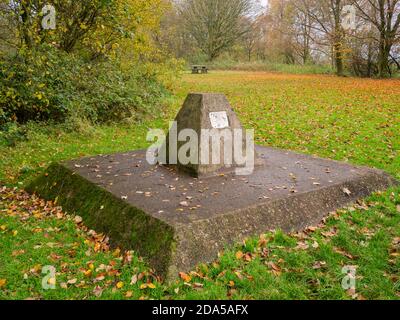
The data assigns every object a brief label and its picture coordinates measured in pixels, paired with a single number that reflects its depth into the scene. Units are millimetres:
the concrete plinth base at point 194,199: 4234
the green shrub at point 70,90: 9731
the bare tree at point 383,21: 26766
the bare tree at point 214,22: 45250
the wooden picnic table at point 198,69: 37594
